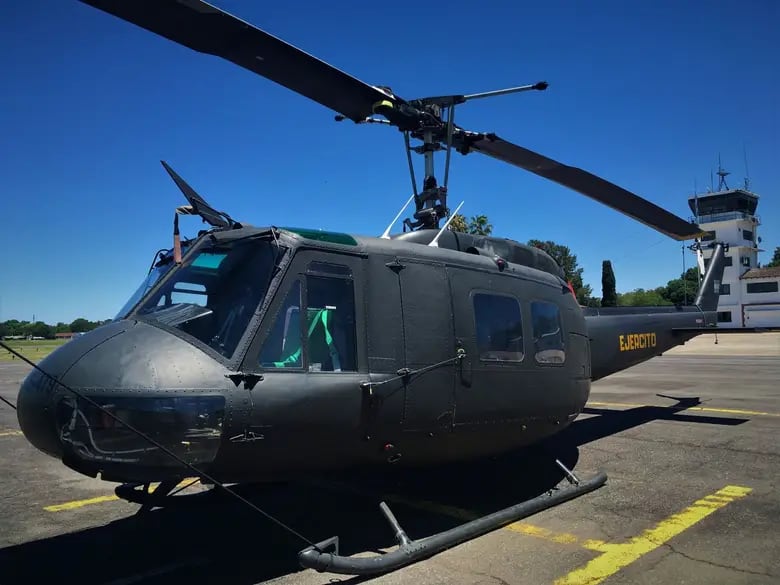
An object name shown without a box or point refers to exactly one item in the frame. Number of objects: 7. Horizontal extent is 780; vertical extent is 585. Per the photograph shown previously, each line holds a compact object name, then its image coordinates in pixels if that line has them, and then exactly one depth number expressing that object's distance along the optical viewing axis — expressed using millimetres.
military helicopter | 4039
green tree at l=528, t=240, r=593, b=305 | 75062
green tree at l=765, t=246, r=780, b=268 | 120938
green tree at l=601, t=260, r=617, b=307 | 56975
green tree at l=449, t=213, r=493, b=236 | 43625
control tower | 73062
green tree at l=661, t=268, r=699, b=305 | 94212
